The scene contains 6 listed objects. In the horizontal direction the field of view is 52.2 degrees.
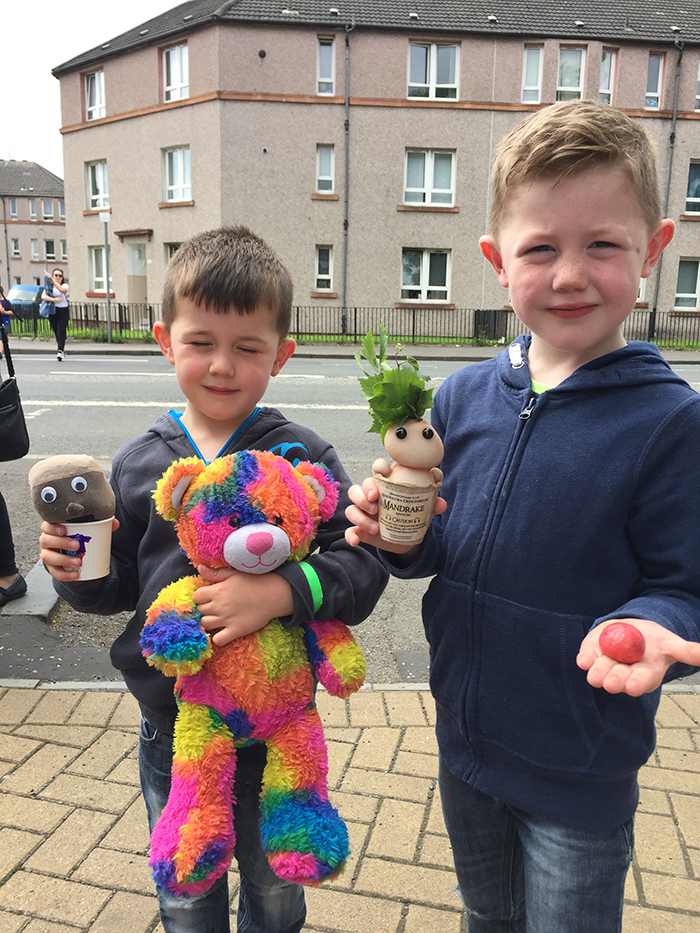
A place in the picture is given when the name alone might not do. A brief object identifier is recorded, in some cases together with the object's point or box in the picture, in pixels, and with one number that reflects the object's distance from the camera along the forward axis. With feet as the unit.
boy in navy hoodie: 4.45
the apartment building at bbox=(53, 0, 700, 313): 77.10
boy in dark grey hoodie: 5.08
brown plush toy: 4.99
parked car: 85.10
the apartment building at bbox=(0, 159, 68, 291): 236.02
